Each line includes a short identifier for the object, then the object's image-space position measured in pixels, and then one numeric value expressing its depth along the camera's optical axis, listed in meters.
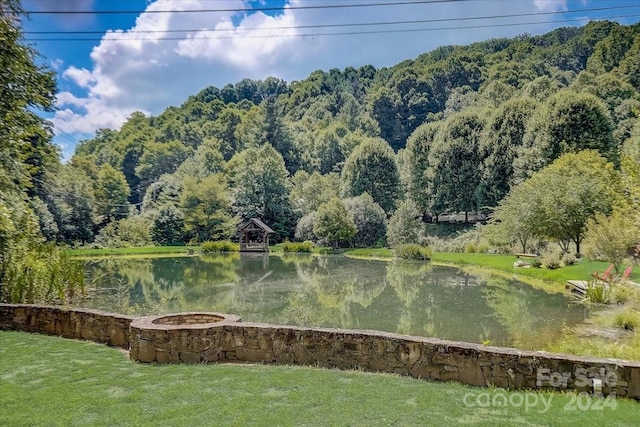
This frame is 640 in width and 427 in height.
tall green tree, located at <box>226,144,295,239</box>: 43.12
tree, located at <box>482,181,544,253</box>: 21.56
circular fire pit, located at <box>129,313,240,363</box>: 6.04
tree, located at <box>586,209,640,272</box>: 14.73
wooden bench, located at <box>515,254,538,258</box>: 23.66
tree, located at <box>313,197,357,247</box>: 35.62
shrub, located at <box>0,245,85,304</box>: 9.89
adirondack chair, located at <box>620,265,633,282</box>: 13.11
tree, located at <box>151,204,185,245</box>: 39.75
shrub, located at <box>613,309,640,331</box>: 9.80
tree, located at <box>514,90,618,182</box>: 31.11
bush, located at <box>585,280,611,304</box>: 13.07
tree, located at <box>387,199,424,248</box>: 30.98
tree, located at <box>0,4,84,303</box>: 9.80
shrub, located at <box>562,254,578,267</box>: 19.64
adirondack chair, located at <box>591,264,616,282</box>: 13.50
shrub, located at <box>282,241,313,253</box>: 35.97
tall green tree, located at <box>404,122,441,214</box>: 43.84
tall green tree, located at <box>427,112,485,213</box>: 39.75
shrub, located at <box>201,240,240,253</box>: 36.05
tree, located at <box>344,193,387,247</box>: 37.38
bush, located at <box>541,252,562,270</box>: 19.45
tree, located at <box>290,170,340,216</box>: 43.56
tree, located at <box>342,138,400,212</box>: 45.25
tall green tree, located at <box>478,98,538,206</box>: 36.97
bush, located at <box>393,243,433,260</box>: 28.48
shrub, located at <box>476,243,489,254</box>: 28.91
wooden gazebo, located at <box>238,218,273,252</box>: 36.09
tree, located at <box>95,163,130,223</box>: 51.25
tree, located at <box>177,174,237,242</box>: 40.59
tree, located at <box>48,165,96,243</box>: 35.53
